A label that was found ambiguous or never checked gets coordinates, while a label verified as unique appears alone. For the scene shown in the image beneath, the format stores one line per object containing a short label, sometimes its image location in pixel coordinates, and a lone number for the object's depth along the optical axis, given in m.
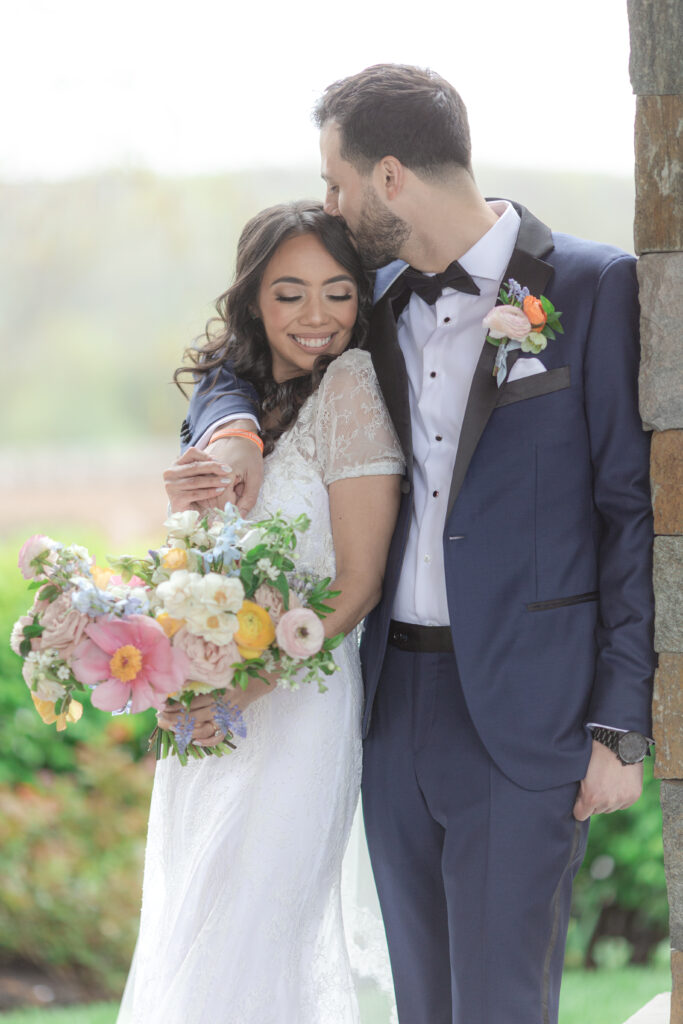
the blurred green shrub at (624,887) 9.09
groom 4.51
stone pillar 4.32
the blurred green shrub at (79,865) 9.05
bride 4.74
